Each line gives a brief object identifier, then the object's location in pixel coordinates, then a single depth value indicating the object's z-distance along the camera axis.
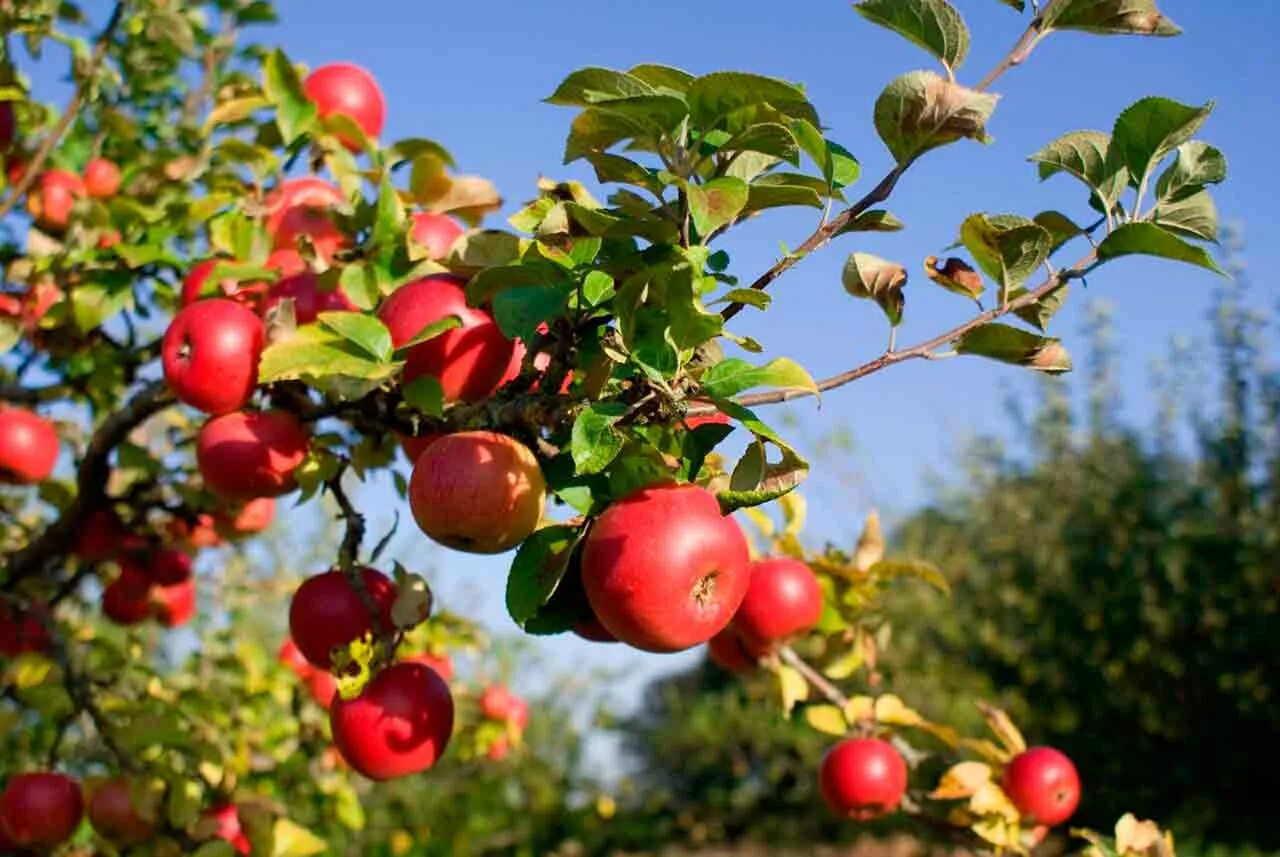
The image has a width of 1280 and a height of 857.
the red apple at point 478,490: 1.12
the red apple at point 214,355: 1.46
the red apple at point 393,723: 1.37
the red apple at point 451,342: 1.27
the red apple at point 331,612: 1.41
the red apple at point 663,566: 1.03
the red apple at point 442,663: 2.65
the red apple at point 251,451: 1.48
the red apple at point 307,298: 1.51
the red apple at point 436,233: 1.55
